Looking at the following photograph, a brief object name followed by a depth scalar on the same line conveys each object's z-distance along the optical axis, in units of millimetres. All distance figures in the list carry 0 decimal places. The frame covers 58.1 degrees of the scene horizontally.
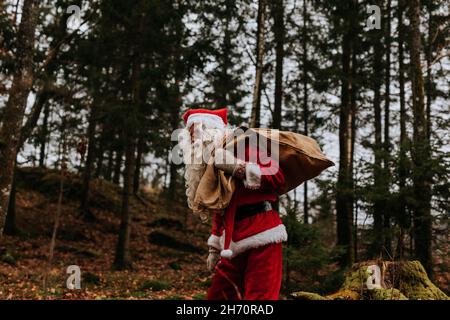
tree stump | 5363
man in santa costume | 3117
